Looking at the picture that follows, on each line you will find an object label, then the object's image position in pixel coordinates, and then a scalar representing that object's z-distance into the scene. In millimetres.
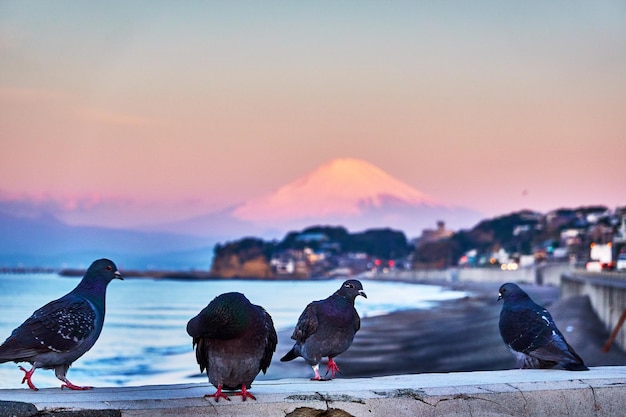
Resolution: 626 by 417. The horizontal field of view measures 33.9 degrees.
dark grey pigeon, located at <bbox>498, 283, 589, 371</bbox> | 8414
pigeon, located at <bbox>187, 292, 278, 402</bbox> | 6777
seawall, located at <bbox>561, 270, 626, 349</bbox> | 28289
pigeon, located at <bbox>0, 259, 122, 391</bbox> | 6953
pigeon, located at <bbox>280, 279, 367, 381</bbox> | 8836
